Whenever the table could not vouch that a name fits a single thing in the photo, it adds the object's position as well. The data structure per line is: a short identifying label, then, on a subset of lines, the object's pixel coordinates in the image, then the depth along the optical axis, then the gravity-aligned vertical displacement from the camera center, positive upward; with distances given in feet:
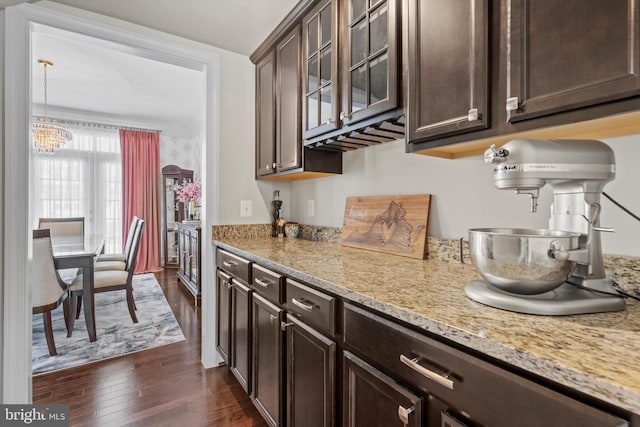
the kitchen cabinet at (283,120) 6.23 +2.11
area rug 7.72 -3.66
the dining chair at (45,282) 7.35 -1.77
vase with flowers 15.46 +0.72
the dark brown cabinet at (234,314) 5.56 -2.09
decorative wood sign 4.78 -0.21
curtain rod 15.20 +4.67
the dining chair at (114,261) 10.97 -1.93
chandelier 11.51 +2.91
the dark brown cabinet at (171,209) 17.62 +0.16
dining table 8.21 -1.51
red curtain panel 17.02 +1.39
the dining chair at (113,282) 8.89 -2.22
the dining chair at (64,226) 11.82 -0.56
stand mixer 2.29 -0.24
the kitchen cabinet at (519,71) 2.21 +1.25
